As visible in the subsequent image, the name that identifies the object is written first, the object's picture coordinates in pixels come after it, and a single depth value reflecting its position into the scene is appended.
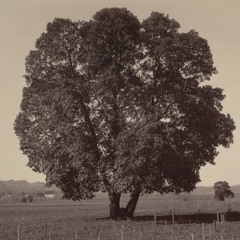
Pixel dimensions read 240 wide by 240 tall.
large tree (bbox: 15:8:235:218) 39.25
